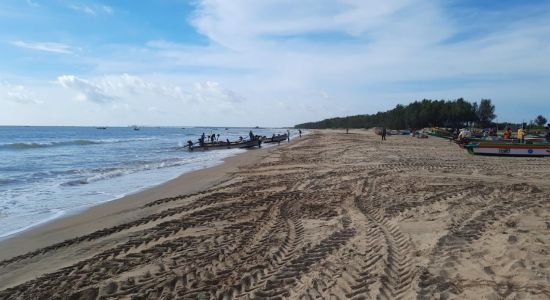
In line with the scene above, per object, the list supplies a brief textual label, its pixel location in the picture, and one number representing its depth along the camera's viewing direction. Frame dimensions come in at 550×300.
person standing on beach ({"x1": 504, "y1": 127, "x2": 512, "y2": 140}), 27.97
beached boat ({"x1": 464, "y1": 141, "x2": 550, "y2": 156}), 21.50
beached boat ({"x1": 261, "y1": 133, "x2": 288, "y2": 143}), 49.91
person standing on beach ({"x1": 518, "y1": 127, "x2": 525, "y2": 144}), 23.75
